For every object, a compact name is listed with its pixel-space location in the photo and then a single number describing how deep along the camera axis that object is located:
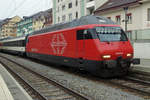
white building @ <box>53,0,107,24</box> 34.16
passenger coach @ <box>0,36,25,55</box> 26.09
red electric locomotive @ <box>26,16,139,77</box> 9.31
